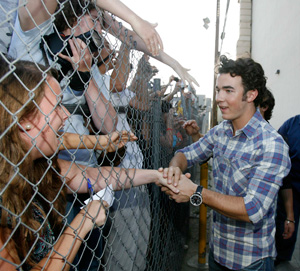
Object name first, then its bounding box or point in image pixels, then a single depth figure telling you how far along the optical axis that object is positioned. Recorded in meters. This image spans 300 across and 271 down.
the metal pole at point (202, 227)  3.64
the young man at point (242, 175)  1.85
